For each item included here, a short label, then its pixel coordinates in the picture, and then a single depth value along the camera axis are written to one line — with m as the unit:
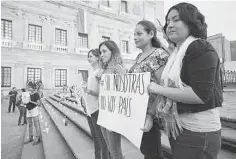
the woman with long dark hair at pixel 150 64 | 1.07
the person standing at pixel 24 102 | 4.10
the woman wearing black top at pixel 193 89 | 0.75
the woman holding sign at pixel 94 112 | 1.85
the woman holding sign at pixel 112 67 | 1.49
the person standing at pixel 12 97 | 9.14
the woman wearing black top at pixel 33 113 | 4.15
